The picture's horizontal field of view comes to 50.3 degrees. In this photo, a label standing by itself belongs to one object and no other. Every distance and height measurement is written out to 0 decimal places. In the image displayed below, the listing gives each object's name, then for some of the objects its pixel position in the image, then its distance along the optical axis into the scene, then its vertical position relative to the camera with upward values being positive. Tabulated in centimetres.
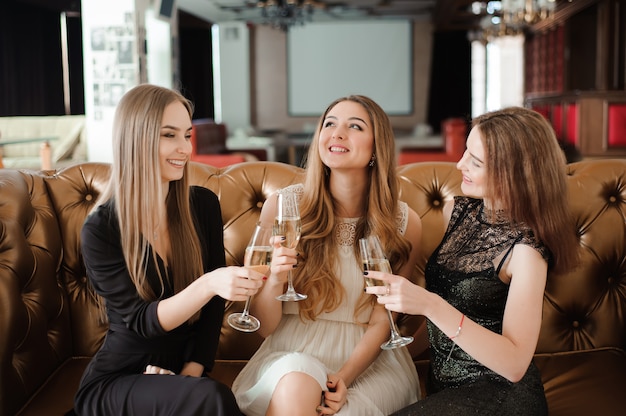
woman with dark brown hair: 158 -36
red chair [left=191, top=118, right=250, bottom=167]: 574 -15
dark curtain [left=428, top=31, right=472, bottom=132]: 1593 +131
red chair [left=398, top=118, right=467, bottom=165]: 900 -13
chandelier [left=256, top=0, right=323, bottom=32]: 1070 +198
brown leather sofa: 200 -44
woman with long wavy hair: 187 -41
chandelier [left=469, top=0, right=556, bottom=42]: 873 +169
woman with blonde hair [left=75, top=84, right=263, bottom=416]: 162 -37
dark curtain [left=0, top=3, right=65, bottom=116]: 1045 +121
